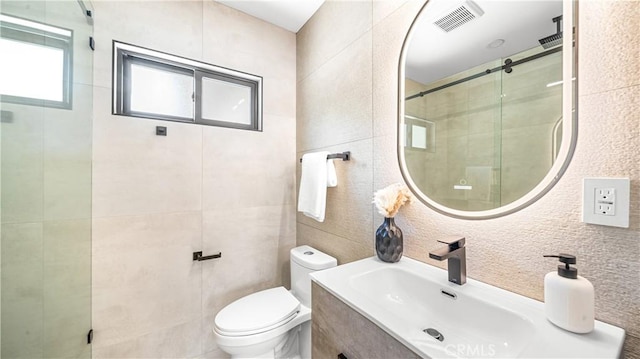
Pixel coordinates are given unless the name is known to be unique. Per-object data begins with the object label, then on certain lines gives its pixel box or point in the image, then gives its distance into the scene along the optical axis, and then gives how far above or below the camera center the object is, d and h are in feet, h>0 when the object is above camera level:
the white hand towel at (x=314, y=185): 4.90 -0.13
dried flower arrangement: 3.43 -0.28
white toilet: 3.97 -2.48
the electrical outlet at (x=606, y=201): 1.89 -0.17
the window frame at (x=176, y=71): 4.58 +2.34
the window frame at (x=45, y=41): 2.91 +1.88
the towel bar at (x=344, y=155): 4.61 +0.48
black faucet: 2.62 -0.92
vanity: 1.77 -1.30
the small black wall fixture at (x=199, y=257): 5.17 -1.71
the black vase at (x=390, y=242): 3.44 -0.90
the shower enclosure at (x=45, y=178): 2.95 +0.01
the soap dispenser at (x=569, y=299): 1.82 -0.93
